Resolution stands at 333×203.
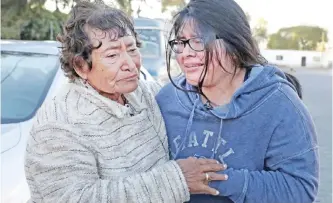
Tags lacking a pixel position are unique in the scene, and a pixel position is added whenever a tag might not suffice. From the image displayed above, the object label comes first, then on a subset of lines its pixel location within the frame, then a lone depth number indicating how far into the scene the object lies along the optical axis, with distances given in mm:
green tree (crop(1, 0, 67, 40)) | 16609
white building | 62875
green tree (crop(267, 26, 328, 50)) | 55731
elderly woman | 1657
